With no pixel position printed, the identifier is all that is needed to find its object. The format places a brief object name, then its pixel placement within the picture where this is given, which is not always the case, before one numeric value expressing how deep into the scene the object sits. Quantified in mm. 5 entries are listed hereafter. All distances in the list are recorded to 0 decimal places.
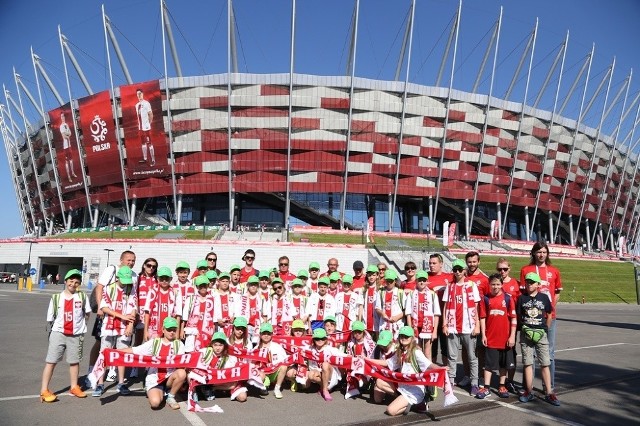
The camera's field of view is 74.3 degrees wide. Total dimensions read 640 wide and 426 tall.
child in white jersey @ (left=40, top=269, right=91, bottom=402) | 6566
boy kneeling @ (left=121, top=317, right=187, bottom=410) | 6332
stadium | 57906
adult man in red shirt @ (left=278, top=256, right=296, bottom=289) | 10359
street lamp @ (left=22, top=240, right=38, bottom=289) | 46469
